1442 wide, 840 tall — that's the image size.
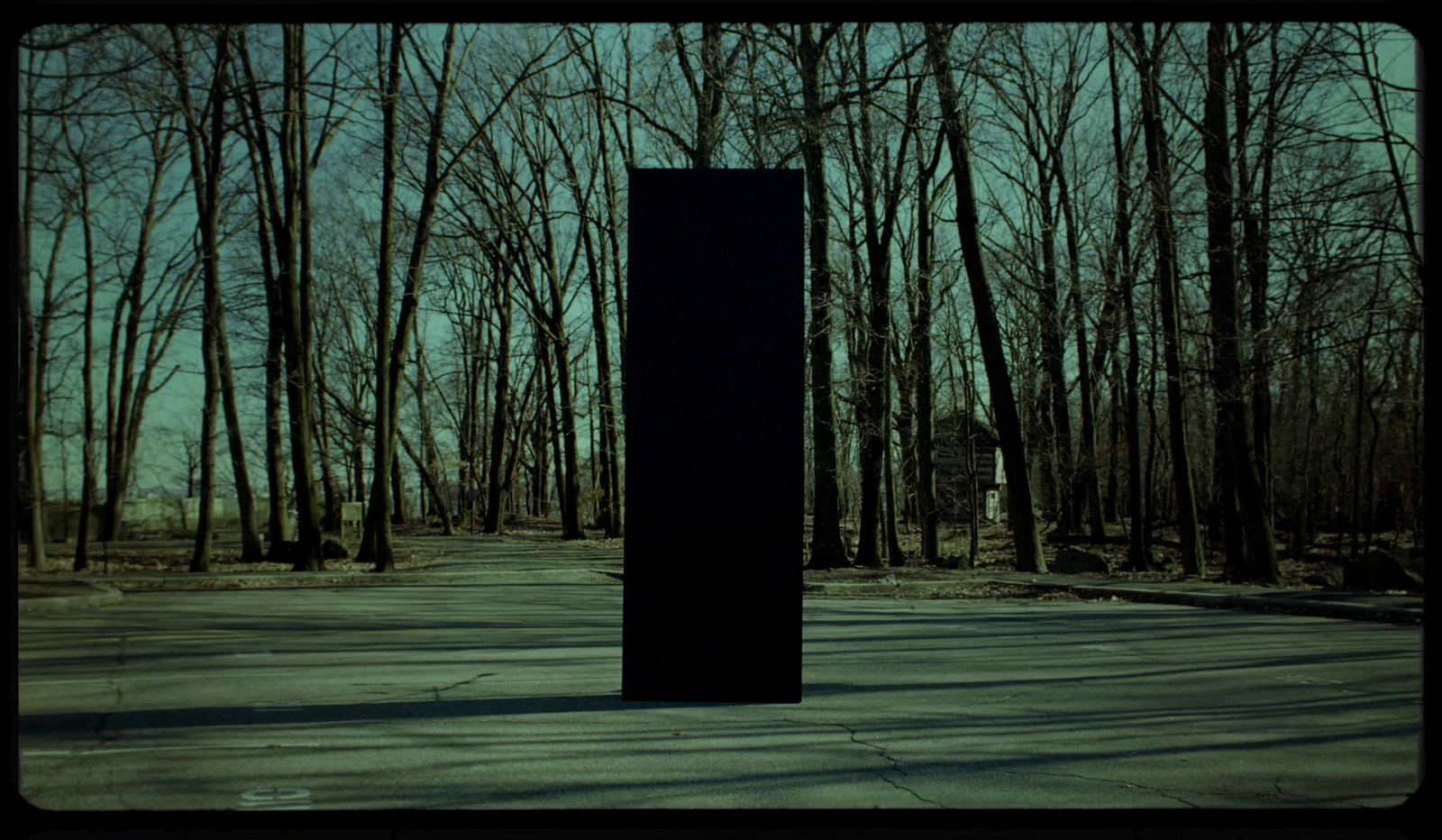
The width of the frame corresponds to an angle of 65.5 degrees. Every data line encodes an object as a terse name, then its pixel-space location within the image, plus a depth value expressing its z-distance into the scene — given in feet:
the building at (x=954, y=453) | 102.58
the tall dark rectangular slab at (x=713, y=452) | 19.30
